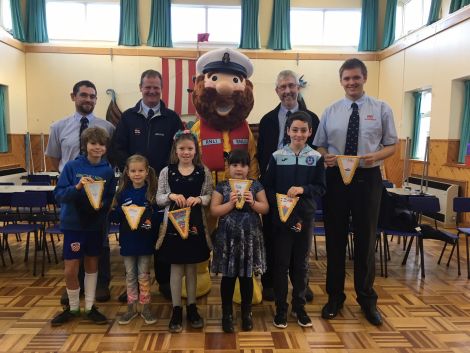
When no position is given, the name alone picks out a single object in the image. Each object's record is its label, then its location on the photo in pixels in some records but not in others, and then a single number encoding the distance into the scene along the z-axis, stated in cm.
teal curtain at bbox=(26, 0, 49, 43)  866
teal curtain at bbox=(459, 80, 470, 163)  654
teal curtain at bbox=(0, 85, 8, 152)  809
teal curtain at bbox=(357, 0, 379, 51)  905
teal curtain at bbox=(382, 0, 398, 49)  880
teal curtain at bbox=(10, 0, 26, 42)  832
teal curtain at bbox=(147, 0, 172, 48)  881
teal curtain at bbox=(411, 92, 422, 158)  821
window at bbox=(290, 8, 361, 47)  934
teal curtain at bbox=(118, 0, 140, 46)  878
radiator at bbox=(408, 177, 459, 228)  640
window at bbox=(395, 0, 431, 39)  793
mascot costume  302
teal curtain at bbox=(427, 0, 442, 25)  710
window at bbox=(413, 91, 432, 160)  794
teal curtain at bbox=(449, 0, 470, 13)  633
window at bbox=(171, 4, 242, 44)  915
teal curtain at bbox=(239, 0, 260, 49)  895
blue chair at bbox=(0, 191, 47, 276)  386
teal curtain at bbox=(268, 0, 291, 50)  898
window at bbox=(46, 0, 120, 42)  902
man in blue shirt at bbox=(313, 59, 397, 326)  272
